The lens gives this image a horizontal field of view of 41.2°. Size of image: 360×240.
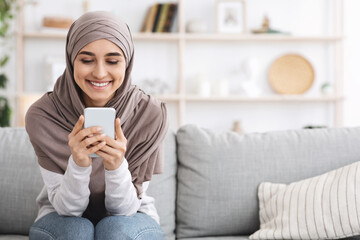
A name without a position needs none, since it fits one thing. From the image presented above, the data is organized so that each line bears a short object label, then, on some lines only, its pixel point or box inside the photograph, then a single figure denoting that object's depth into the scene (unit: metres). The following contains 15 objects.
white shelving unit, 3.88
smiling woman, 1.28
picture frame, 3.99
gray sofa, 1.71
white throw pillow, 1.51
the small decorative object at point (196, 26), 3.96
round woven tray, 4.09
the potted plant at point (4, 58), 3.52
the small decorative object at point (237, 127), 3.95
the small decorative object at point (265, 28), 3.95
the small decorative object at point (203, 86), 3.92
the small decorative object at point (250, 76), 3.94
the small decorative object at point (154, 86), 3.96
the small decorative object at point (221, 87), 3.93
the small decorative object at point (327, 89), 3.95
